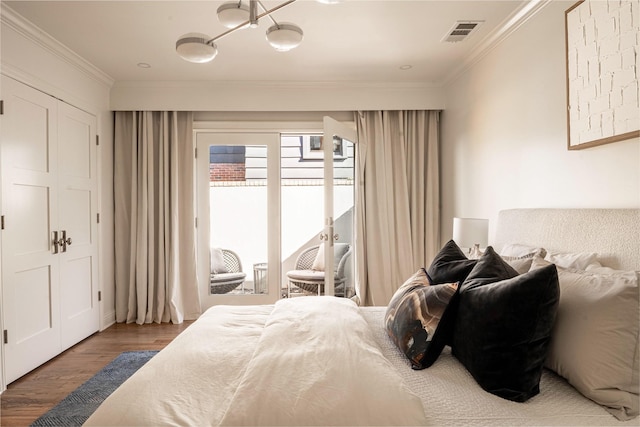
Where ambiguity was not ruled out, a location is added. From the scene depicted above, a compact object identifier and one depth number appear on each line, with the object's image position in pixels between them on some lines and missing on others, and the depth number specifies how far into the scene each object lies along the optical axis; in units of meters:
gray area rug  2.12
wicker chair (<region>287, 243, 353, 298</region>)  3.92
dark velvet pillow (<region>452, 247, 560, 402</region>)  1.18
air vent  2.76
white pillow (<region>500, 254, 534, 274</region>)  1.61
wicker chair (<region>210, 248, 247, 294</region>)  4.22
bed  1.05
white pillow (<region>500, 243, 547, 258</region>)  1.87
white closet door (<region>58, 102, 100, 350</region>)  3.17
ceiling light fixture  1.76
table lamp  2.90
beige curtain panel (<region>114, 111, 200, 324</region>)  3.96
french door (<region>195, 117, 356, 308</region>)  4.18
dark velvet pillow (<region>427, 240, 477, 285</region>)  1.70
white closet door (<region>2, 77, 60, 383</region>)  2.58
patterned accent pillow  1.43
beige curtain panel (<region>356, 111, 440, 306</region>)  4.05
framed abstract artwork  1.69
